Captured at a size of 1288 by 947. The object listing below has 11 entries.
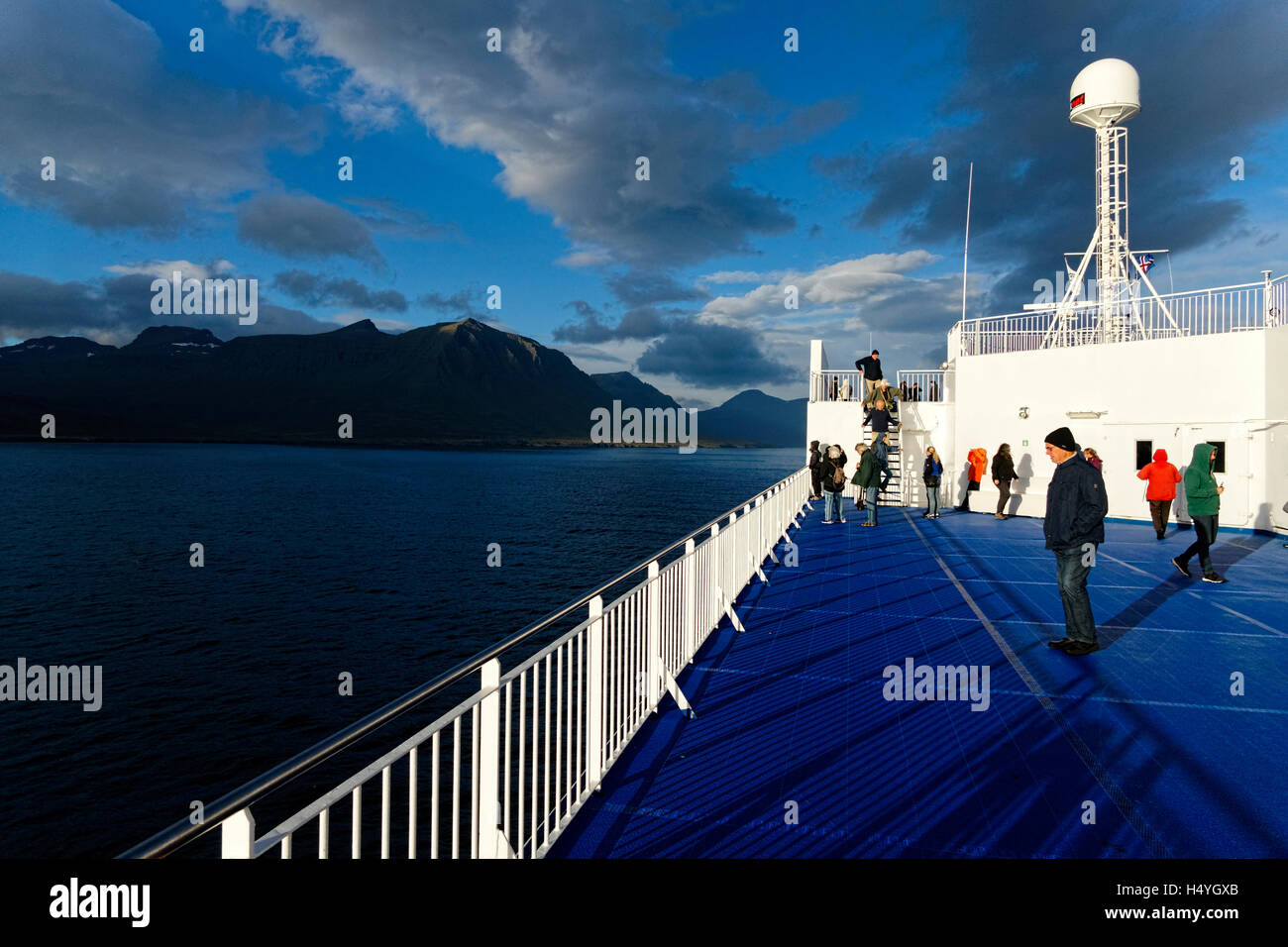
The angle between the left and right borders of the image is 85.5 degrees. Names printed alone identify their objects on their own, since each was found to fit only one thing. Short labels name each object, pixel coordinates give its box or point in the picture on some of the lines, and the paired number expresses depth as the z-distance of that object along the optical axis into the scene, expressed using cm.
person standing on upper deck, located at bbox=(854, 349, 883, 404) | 1884
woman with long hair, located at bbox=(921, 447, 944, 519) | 1830
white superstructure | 1588
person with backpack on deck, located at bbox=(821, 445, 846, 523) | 1644
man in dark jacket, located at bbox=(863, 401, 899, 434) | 1845
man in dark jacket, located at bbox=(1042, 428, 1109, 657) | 655
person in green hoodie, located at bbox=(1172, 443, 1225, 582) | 934
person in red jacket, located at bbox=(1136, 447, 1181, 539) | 1358
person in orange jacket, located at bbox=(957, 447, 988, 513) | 1964
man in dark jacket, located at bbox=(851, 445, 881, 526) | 1603
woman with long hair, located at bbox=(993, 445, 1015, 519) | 1822
